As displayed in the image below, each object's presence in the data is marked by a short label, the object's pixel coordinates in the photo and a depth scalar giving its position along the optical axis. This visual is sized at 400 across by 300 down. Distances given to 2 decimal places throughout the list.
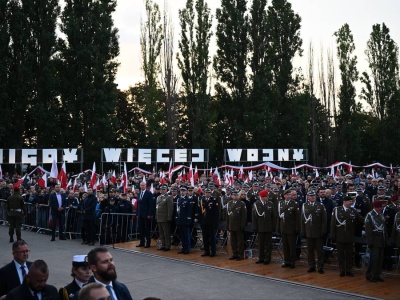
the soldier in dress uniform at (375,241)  10.30
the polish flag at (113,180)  25.19
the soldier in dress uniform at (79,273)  4.67
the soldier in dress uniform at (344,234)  10.88
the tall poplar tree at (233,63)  44.81
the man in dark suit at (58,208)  16.97
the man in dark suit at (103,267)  4.00
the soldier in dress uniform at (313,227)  11.26
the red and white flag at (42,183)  20.81
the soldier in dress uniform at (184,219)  14.08
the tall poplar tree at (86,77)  39.12
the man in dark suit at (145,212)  15.30
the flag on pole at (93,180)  19.68
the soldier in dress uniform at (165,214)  14.67
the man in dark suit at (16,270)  5.35
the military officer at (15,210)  15.80
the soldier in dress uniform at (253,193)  15.57
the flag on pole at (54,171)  20.39
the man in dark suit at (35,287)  4.36
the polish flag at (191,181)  21.04
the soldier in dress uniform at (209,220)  13.55
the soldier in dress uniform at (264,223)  12.44
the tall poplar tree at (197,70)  43.09
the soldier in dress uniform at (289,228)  11.89
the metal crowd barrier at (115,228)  15.84
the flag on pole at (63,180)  19.75
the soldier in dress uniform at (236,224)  13.02
